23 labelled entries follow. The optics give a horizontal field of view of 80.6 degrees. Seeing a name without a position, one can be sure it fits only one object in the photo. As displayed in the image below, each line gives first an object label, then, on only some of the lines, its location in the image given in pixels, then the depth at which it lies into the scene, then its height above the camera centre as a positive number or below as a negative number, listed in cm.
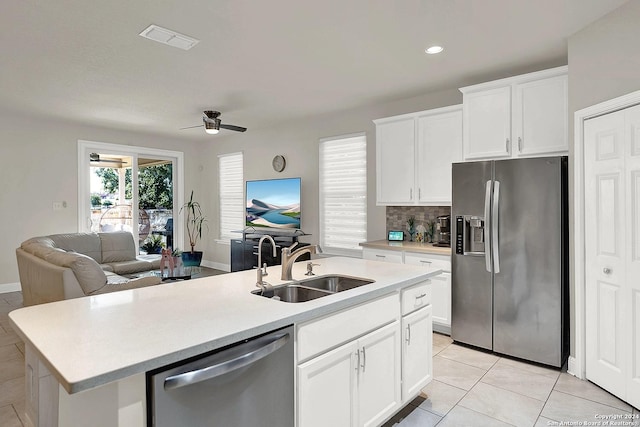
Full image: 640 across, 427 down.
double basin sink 210 -44
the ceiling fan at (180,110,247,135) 496 +119
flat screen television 584 +16
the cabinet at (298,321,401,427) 165 -83
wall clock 620 +84
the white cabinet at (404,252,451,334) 369 -76
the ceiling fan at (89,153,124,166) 649 +97
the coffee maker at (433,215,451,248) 401 -19
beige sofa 290 -50
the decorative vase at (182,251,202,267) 705 -83
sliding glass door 644 +41
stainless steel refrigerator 302 -39
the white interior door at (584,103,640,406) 246 -28
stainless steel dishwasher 115 -60
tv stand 569 -51
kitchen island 109 -41
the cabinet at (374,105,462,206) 393 +63
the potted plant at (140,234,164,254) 720 -58
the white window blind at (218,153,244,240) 711 +39
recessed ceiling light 317 +138
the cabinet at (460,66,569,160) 315 +85
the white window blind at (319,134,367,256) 519 +27
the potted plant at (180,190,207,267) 774 -13
